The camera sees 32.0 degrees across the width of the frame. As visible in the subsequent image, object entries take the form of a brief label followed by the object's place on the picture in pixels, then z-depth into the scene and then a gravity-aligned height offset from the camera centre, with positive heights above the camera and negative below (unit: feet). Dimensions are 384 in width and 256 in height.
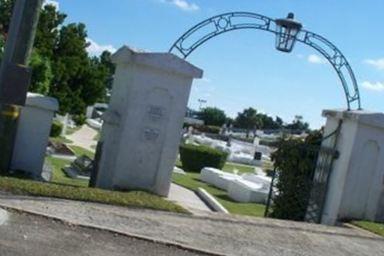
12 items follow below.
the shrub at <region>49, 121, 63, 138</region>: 110.63 -4.93
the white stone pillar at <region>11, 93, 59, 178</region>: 37.99 -2.13
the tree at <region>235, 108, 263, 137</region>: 386.54 +12.56
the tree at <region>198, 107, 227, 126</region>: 385.52 +10.03
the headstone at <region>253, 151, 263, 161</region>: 130.13 -2.41
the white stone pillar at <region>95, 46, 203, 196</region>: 38.86 -0.20
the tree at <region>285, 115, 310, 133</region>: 322.14 +14.28
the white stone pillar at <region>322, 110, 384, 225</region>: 39.06 -0.34
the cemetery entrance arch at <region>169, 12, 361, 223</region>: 40.45 +4.91
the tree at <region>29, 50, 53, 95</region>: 87.81 +2.95
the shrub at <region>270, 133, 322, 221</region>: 41.83 -1.44
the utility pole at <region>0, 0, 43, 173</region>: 33.06 +1.13
